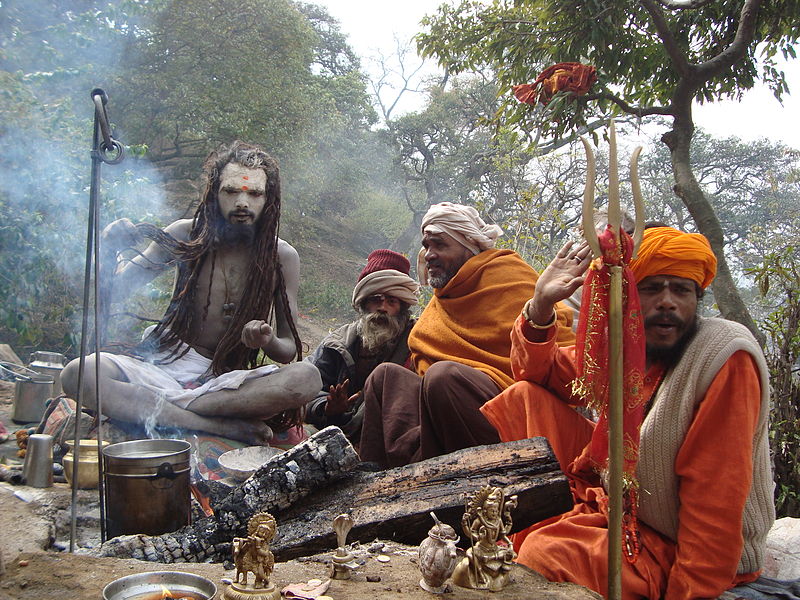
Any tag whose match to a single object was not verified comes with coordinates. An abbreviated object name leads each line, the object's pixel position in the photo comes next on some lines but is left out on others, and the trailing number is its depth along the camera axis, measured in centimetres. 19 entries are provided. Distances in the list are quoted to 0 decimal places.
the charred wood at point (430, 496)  253
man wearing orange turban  218
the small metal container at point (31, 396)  519
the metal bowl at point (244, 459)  371
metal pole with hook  270
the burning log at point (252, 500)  277
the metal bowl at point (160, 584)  189
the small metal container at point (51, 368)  569
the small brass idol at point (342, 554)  224
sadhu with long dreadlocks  429
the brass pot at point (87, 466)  379
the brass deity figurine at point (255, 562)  194
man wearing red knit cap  450
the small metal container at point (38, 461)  375
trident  197
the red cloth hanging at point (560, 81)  459
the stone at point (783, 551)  270
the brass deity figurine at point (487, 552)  215
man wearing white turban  335
